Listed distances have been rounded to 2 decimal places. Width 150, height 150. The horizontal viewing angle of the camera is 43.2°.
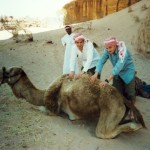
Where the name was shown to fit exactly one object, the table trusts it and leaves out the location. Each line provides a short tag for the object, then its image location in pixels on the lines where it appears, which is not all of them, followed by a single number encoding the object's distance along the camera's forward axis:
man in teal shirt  3.34
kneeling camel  3.20
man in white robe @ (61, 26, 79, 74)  4.72
